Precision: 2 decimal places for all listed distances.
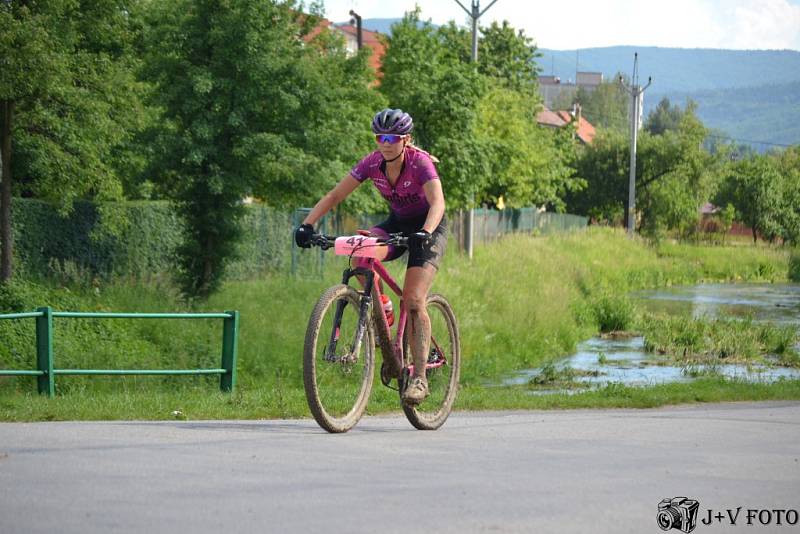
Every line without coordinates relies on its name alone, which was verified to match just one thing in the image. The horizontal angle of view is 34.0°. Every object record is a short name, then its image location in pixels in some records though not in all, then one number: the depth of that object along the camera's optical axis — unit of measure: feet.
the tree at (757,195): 280.10
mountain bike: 26.50
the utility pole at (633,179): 198.59
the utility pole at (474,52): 111.86
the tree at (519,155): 165.89
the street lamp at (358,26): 206.92
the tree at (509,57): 227.40
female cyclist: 27.32
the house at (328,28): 77.89
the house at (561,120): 419.68
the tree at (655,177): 236.22
